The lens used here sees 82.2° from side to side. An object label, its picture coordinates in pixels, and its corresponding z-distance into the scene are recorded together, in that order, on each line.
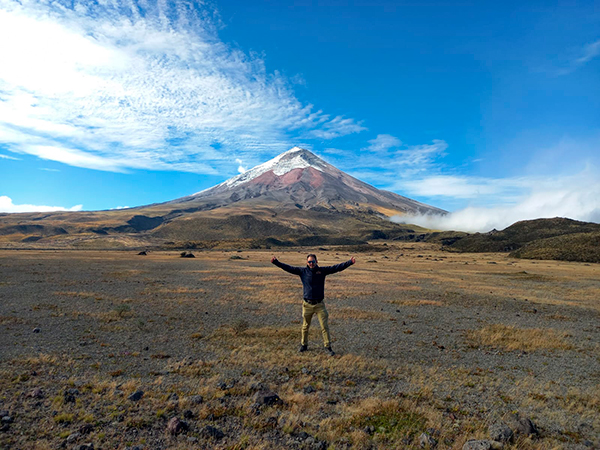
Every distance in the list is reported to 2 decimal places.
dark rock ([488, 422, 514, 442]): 6.49
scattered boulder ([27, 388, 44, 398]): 7.66
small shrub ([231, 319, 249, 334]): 14.13
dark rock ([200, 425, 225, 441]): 6.38
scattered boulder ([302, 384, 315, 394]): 8.48
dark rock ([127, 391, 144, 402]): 7.72
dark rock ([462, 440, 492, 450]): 6.12
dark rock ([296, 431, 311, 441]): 6.42
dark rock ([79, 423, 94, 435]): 6.39
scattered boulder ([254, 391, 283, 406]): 7.71
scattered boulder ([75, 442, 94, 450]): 5.84
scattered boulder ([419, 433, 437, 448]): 6.30
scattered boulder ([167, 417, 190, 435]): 6.50
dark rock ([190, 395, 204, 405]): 7.69
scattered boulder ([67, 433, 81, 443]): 6.11
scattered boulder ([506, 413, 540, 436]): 6.75
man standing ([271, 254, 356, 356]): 11.37
